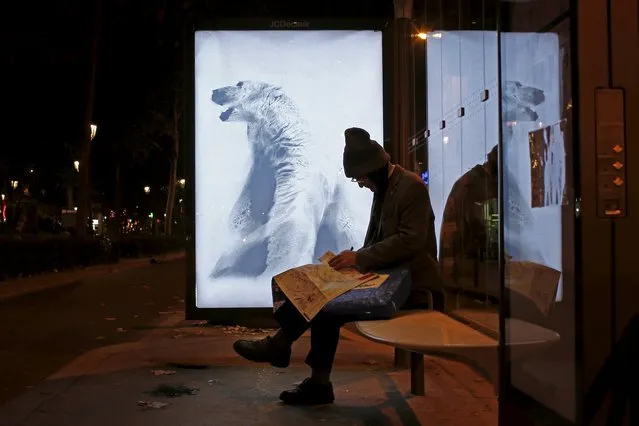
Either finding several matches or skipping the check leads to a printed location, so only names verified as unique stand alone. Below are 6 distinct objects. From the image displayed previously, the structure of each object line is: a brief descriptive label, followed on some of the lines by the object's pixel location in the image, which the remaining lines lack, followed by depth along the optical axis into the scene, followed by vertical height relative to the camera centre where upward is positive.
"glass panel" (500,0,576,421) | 3.09 +0.11
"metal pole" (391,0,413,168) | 7.36 +1.50
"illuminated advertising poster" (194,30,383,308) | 7.91 +0.74
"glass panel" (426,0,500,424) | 5.52 +0.61
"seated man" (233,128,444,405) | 4.64 -0.17
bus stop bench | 3.40 -0.59
